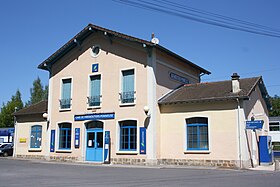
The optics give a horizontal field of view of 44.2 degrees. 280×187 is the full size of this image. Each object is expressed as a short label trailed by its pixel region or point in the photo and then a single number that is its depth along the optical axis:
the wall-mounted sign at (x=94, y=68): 22.05
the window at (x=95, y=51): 22.30
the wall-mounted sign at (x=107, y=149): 20.38
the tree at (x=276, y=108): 64.94
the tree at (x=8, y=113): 57.78
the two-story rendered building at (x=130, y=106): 18.38
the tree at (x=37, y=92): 63.81
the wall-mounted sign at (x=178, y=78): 22.01
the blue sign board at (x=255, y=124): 16.91
